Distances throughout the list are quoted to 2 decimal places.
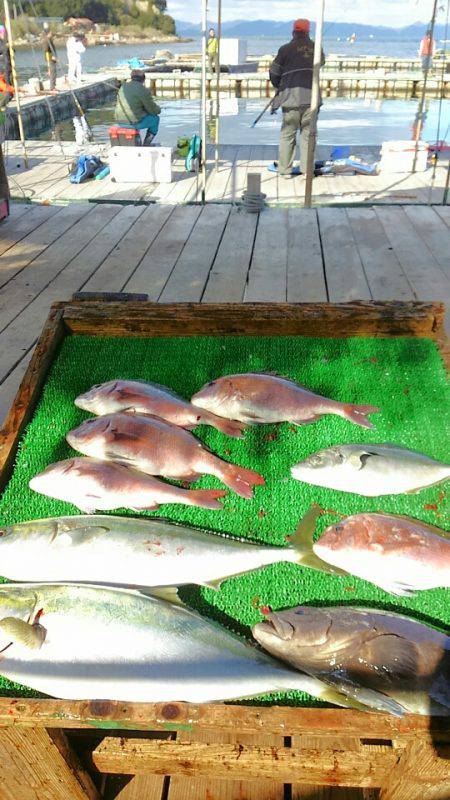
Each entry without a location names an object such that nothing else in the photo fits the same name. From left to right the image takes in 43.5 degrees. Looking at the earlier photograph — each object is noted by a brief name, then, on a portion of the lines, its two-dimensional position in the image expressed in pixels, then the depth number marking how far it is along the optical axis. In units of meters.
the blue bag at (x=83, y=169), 9.29
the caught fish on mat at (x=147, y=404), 2.16
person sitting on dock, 10.00
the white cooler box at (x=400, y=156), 9.77
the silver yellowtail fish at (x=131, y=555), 1.65
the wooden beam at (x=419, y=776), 1.37
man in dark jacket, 8.67
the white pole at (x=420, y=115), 7.90
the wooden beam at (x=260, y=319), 2.61
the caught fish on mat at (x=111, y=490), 1.85
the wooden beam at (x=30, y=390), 2.10
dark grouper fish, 1.34
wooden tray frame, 1.29
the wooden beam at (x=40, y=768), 1.50
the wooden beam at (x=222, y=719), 1.28
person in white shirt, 19.45
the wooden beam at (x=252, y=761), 1.51
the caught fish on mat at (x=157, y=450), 1.95
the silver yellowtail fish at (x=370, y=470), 1.89
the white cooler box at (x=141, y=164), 8.98
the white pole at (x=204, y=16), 6.01
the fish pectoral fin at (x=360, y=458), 1.91
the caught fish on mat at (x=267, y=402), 2.19
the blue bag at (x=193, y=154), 9.75
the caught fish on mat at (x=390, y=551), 1.60
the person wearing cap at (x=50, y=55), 16.27
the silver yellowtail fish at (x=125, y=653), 1.37
